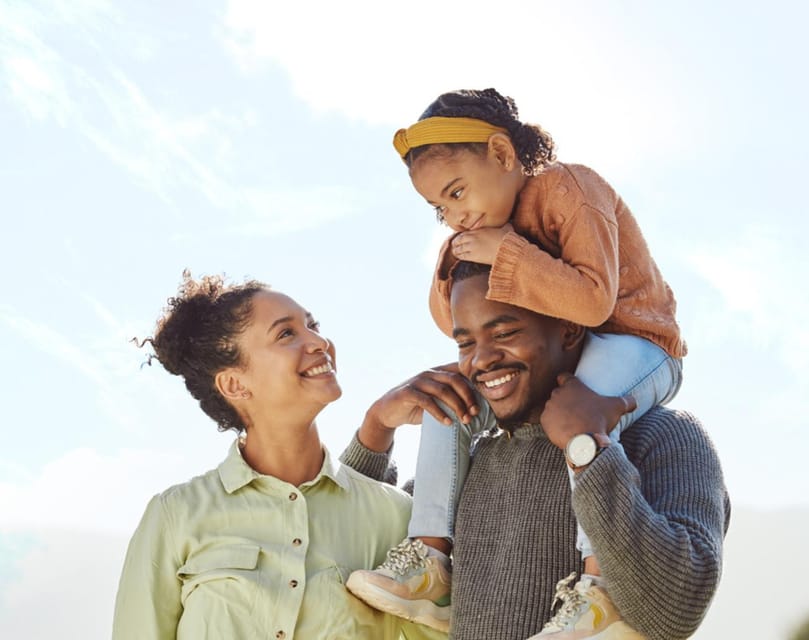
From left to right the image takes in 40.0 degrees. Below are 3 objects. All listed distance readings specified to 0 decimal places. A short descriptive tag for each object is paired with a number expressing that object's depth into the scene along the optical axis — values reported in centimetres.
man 326
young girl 375
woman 384
